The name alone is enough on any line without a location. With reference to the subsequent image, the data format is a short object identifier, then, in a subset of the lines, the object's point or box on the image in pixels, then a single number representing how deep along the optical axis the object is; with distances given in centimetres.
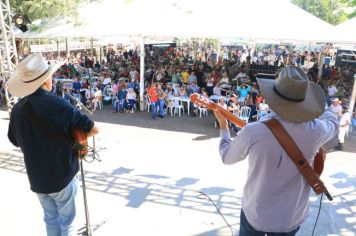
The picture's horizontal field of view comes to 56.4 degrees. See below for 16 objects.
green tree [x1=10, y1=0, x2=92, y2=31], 1129
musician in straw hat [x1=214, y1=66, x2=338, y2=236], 183
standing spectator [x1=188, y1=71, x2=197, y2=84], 1245
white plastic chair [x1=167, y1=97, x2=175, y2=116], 1074
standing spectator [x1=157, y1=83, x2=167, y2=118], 1023
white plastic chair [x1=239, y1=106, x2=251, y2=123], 952
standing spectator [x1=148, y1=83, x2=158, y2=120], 1015
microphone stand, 341
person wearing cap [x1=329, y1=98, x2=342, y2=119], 768
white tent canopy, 952
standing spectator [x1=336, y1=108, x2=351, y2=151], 756
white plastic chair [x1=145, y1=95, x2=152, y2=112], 1100
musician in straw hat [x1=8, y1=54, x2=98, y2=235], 241
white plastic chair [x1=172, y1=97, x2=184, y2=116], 1067
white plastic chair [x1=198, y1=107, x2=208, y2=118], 1081
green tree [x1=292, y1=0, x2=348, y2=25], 4412
